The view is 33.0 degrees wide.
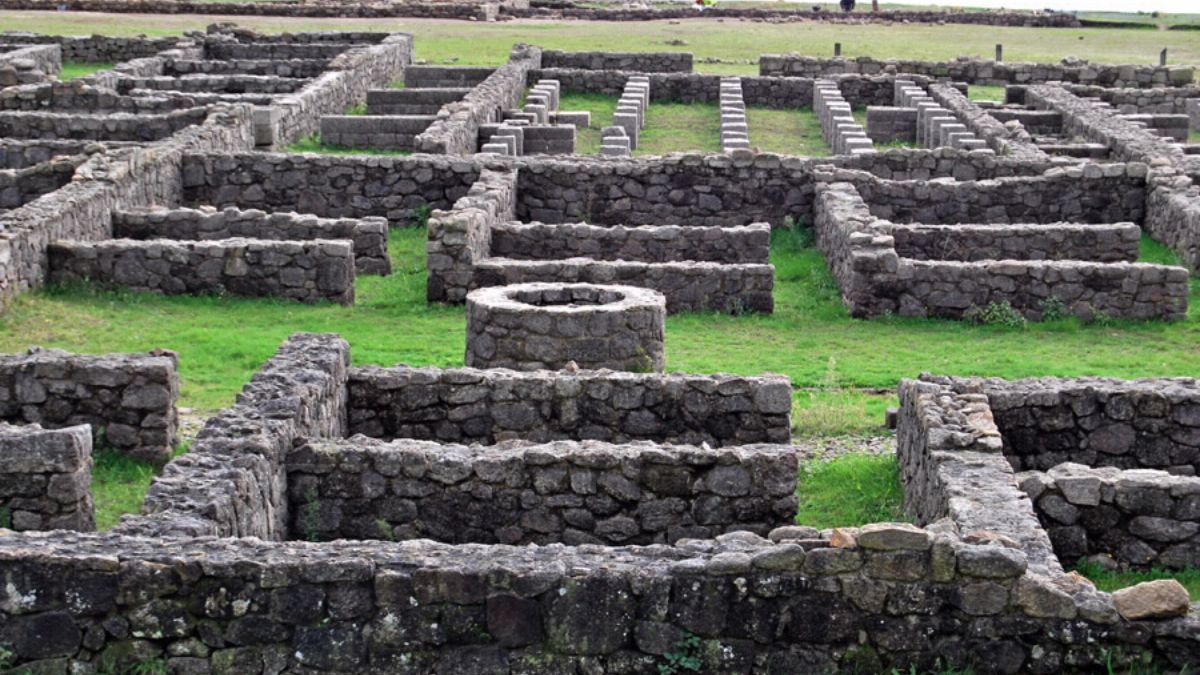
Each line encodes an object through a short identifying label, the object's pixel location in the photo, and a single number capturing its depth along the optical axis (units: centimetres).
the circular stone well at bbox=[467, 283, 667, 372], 1655
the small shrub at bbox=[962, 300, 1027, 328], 2044
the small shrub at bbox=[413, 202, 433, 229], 2559
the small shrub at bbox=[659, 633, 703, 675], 924
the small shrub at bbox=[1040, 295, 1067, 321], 2055
